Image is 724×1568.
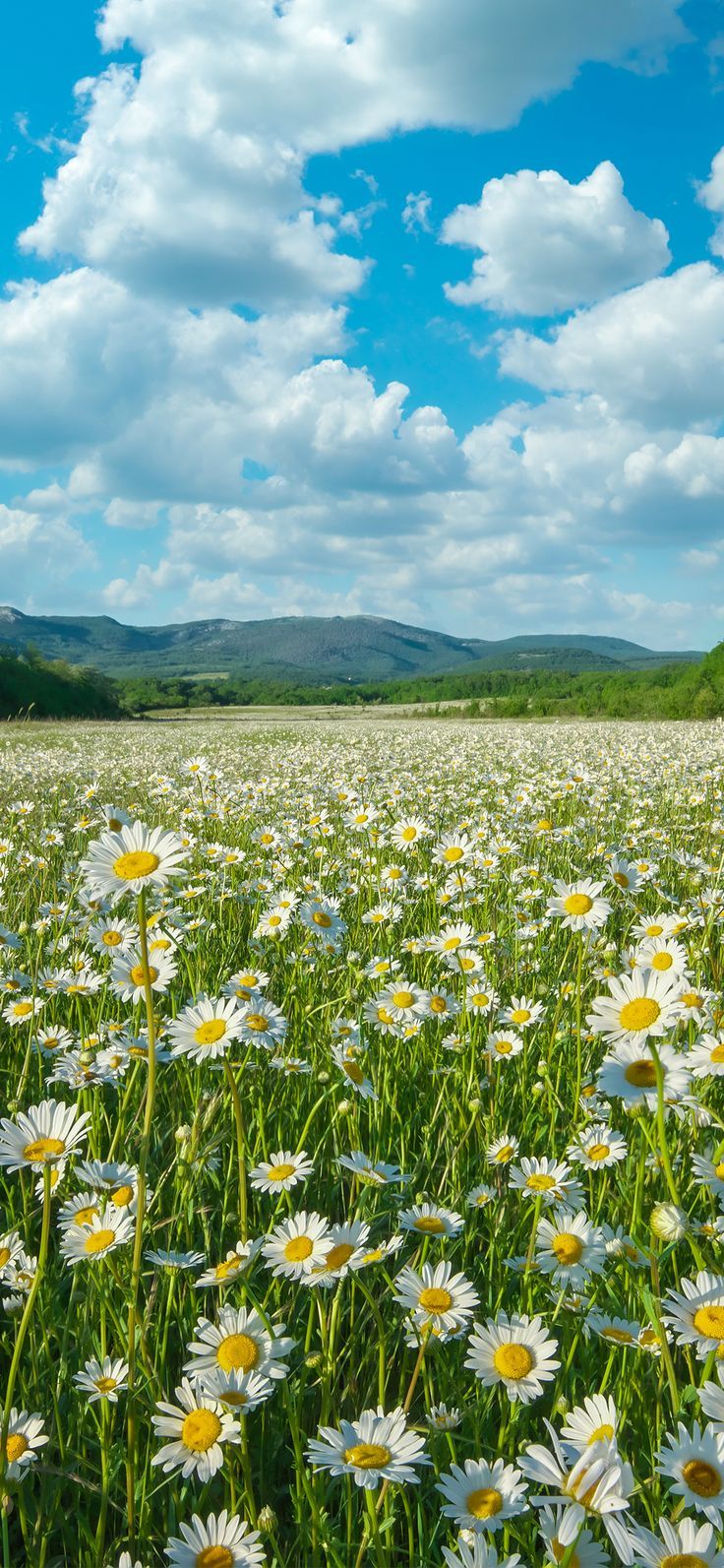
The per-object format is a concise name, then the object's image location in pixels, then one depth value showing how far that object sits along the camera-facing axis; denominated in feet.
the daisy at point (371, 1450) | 2.01
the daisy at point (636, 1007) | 2.41
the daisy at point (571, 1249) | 2.47
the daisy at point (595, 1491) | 1.85
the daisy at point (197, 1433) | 2.05
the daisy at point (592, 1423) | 2.09
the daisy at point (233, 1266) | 2.26
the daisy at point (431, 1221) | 2.47
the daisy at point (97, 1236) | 2.36
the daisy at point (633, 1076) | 2.38
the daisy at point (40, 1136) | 2.38
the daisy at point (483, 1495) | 1.98
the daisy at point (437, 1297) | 2.29
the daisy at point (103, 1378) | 2.32
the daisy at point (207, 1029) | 2.50
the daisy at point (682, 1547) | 1.85
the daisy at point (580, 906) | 3.28
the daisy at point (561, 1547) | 1.88
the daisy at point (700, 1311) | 2.21
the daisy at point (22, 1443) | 2.12
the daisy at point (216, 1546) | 1.94
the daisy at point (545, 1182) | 2.64
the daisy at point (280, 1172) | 2.58
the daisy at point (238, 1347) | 2.15
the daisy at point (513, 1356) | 2.20
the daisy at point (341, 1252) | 2.25
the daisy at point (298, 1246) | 2.32
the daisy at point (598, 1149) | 2.85
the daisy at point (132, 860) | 2.32
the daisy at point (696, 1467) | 1.96
